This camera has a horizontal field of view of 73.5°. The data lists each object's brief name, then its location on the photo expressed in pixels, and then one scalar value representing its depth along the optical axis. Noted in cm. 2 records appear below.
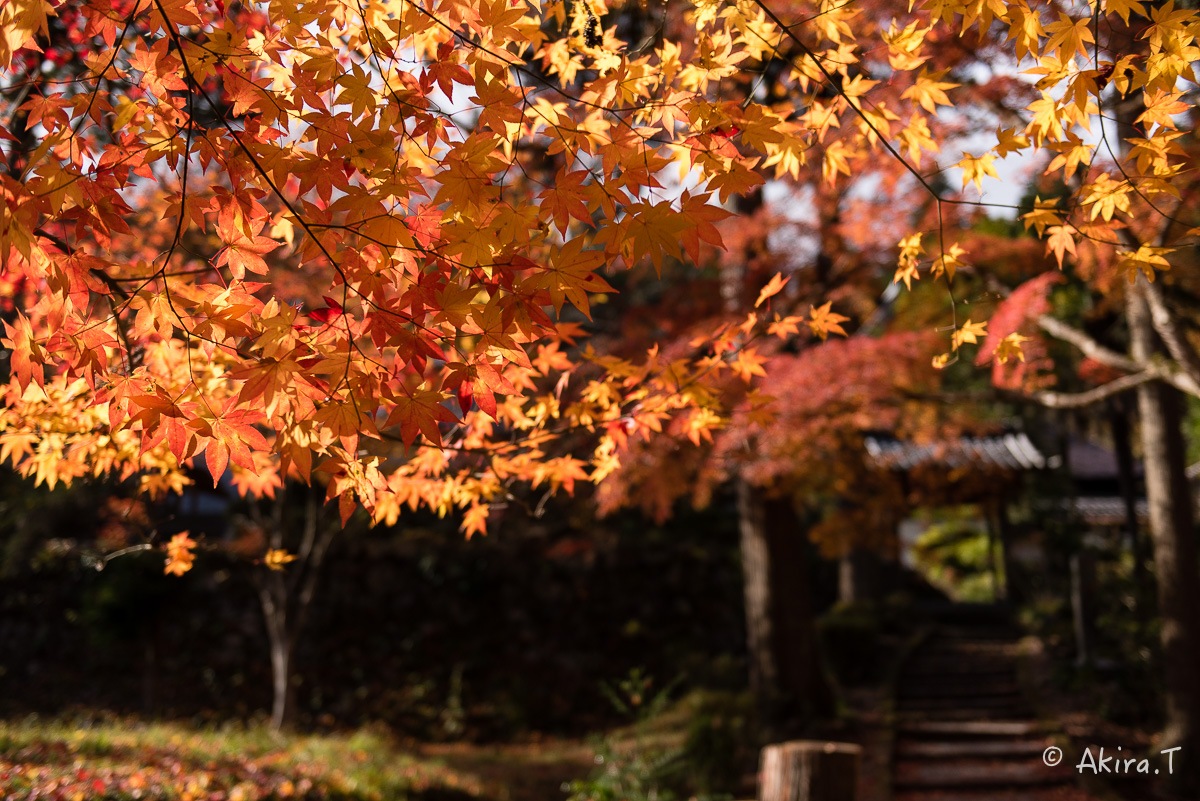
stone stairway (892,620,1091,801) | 635
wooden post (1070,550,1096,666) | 864
